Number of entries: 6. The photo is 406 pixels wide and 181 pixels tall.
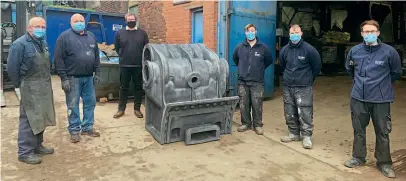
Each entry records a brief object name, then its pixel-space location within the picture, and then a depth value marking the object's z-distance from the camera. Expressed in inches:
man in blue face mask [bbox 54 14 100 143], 182.1
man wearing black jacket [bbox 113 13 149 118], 231.5
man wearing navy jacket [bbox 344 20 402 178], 145.0
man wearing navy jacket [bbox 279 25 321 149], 182.1
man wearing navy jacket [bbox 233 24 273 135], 204.7
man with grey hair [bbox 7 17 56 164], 154.1
